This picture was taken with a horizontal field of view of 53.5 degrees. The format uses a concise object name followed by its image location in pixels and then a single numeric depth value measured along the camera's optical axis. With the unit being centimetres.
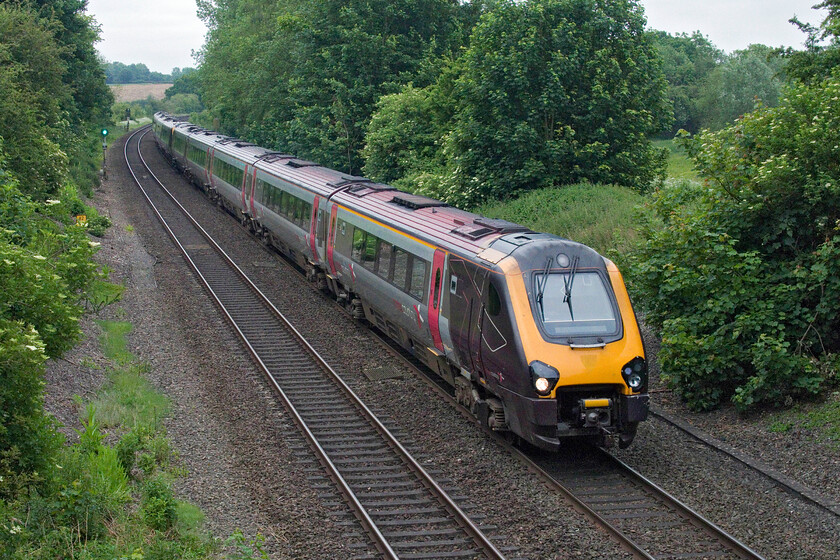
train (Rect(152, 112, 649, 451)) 1026
